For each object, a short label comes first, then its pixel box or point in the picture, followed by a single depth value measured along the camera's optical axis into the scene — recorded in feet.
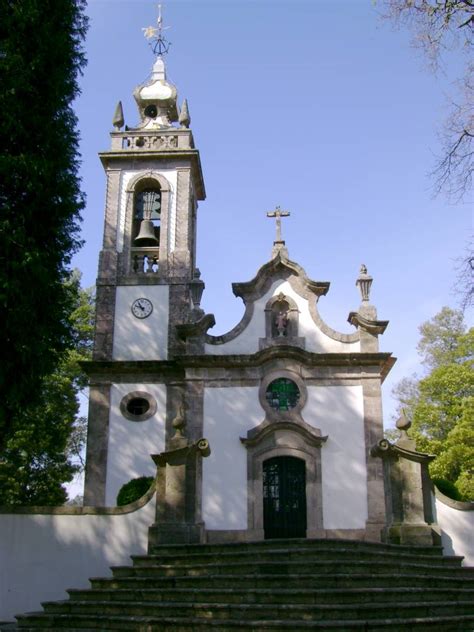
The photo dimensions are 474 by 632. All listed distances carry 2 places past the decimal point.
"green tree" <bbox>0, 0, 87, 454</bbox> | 38.17
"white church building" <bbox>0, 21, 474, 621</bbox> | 46.65
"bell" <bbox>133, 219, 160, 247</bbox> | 68.69
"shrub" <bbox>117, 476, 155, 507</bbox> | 55.62
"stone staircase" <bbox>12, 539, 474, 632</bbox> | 31.94
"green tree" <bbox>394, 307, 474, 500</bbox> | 83.87
